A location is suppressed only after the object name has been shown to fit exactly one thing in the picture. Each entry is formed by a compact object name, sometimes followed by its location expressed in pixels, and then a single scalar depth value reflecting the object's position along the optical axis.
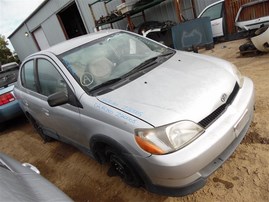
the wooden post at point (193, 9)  10.47
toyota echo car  2.13
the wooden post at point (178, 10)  9.40
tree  38.36
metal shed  11.41
